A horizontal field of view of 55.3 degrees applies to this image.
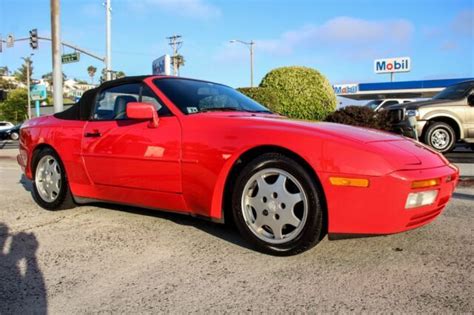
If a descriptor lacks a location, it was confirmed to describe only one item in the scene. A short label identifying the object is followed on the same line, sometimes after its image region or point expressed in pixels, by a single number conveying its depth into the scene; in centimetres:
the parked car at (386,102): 1915
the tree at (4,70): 8934
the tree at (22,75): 8862
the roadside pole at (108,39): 2415
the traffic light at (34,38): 2304
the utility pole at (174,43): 5401
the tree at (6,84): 8204
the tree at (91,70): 10562
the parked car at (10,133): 3318
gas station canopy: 3778
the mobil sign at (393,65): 4200
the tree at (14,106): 6444
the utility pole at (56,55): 1296
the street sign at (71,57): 2041
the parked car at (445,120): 959
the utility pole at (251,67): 5306
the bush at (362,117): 952
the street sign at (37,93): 2434
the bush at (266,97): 1245
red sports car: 289
